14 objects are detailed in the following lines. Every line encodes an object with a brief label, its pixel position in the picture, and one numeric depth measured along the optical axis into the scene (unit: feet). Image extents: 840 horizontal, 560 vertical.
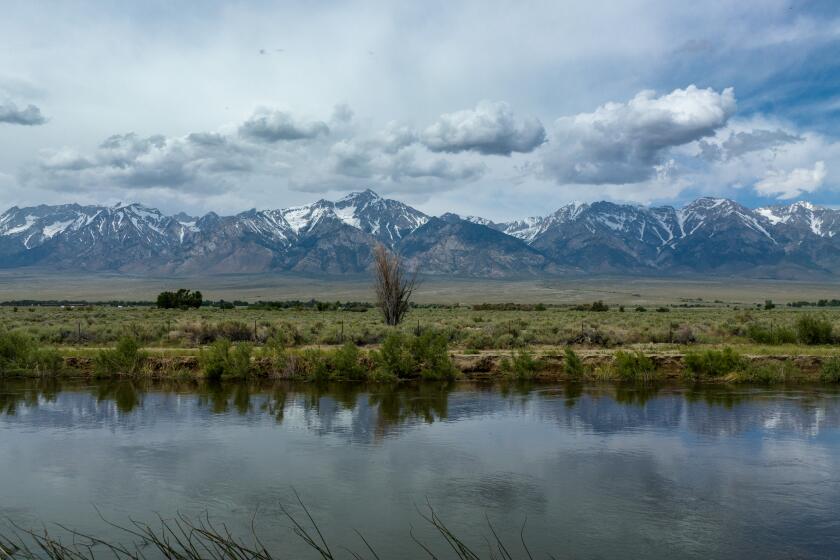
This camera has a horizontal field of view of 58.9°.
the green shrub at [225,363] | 89.10
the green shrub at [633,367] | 87.97
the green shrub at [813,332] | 109.09
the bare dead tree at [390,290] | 147.43
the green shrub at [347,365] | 88.43
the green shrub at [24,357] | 91.81
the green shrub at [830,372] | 85.66
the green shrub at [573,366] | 89.97
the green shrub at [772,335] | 108.88
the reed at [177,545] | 33.71
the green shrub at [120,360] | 90.53
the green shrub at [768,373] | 86.53
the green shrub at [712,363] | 87.56
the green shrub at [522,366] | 90.84
